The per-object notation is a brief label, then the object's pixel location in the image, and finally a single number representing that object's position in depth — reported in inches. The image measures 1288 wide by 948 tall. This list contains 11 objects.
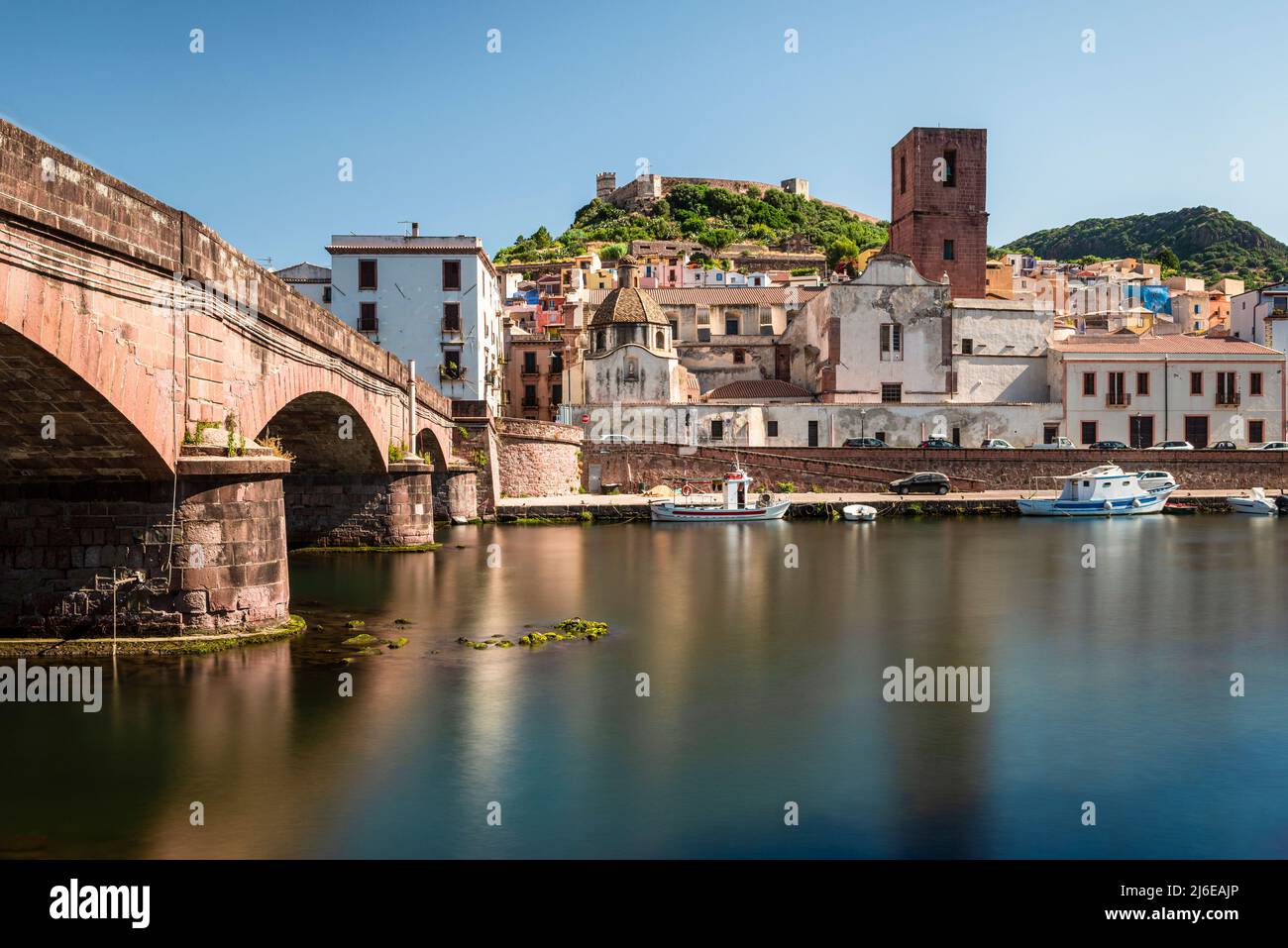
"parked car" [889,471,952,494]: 1958.7
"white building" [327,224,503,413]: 2050.9
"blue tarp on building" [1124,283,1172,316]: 4111.7
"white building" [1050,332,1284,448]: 2203.5
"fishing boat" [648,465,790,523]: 1726.1
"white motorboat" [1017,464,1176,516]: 1827.0
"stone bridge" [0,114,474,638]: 472.4
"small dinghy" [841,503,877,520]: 1723.7
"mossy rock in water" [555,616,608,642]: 766.5
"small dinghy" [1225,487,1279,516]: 1866.4
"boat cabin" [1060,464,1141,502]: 1838.1
